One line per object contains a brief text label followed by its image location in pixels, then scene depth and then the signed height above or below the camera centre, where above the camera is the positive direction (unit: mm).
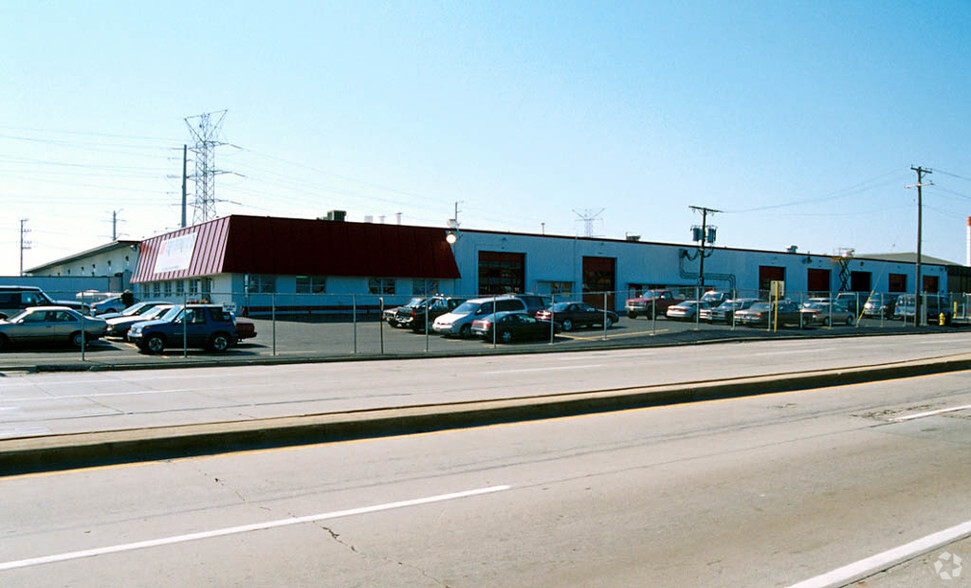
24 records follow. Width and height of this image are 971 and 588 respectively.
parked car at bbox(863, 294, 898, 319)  50062 -900
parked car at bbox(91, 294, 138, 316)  37438 -1356
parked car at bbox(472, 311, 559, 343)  29906 -1629
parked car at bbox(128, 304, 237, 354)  24078 -1643
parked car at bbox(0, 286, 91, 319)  29875 -874
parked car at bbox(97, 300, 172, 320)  32250 -1255
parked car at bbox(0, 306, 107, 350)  24406 -1654
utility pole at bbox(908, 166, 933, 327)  50528 +6105
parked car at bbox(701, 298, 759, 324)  39312 -1099
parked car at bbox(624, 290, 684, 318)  43656 -873
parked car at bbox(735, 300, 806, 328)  38375 -1154
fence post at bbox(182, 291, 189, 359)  22720 -1413
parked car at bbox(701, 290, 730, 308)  42938 -375
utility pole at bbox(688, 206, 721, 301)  59750 +4592
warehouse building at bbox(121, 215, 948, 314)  43531 +1514
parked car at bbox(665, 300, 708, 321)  40531 -1080
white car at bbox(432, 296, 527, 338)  30891 -1119
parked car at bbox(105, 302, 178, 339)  29000 -1680
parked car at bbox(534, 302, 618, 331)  34897 -1258
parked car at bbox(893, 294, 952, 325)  47269 -795
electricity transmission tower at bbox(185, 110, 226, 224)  66812 +9370
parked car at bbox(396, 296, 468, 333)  34125 -1224
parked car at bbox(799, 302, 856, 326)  40700 -1142
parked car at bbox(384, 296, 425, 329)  34844 -1276
